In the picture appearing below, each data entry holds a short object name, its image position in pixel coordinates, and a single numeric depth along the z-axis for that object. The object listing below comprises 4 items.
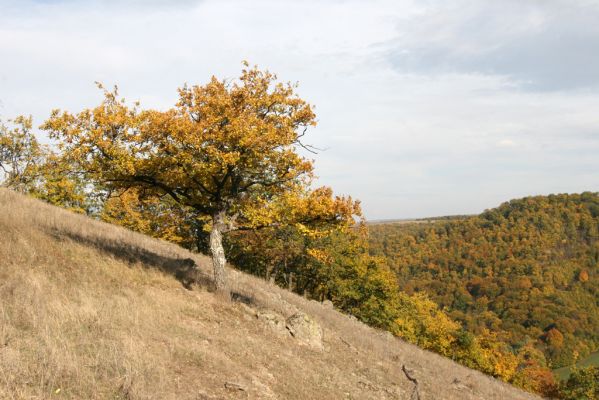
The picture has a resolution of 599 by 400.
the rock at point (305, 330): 14.93
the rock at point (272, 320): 14.54
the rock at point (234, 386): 8.88
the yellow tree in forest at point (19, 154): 36.66
